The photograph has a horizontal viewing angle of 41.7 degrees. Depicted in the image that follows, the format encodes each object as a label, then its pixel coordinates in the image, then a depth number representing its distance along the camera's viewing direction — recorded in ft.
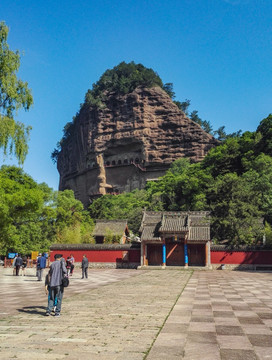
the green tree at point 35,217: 66.80
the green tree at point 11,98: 45.55
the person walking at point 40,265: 60.43
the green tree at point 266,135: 153.69
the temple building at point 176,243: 96.32
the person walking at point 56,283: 25.03
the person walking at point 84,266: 62.23
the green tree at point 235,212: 95.96
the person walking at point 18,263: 69.70
